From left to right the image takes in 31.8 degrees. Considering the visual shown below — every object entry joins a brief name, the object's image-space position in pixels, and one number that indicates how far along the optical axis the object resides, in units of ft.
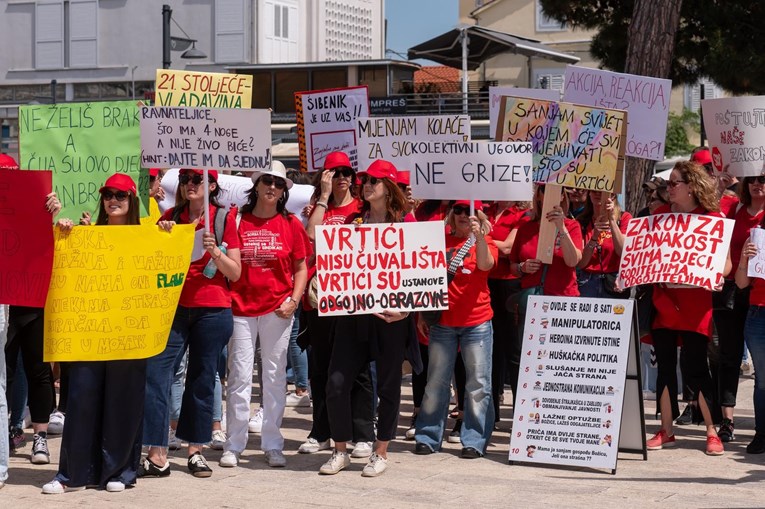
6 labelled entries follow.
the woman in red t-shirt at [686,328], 28.25
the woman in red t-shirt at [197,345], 25.55
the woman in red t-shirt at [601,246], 29.66
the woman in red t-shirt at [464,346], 27.71
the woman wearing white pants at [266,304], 26.84
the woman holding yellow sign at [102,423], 24.06
